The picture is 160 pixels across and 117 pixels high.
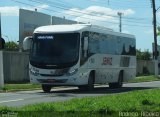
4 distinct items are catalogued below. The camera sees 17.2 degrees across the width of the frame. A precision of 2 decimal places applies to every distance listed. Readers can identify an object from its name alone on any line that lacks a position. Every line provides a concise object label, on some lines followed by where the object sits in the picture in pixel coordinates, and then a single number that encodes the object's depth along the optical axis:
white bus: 27.08
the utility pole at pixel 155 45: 58.95
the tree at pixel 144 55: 82.00
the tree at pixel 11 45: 57.09
